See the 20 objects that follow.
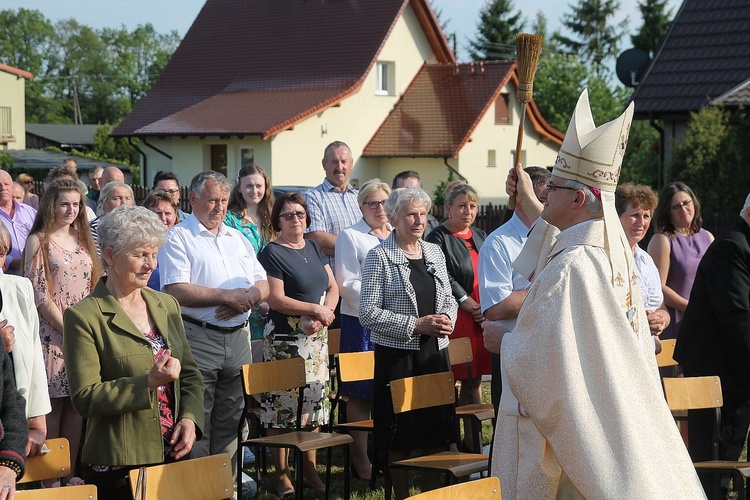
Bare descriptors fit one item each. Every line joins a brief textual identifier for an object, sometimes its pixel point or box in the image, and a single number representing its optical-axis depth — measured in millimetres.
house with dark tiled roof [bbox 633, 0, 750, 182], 18719
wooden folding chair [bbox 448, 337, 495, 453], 6194
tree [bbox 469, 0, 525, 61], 55625
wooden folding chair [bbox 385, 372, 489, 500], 5242
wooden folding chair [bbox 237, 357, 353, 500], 5770
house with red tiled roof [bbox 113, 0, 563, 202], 29938
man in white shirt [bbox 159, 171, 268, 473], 5750
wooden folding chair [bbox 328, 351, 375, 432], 6180
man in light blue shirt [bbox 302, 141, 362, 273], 8156
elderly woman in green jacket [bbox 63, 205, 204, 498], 4020
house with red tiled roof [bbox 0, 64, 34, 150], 55625
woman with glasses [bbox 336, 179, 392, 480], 6785
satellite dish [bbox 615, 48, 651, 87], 21531
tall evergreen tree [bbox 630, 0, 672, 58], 49625
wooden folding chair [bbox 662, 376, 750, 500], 5574
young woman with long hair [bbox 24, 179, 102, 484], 6152
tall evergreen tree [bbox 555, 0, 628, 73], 62188
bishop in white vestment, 3531
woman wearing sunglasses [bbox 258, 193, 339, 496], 6535
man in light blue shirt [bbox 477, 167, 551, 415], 5160
